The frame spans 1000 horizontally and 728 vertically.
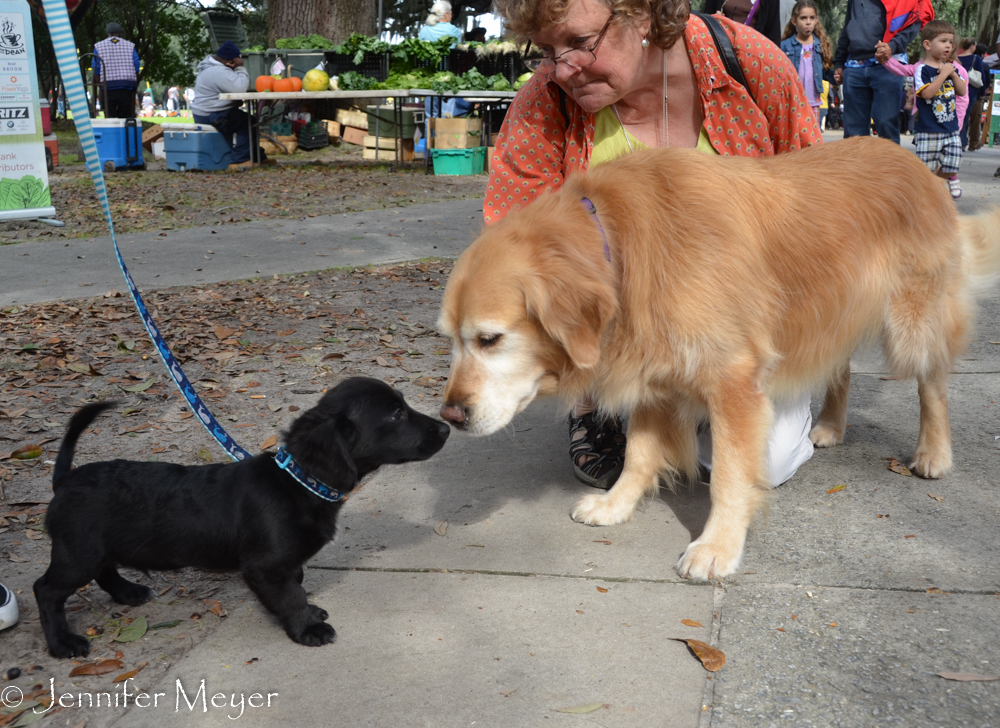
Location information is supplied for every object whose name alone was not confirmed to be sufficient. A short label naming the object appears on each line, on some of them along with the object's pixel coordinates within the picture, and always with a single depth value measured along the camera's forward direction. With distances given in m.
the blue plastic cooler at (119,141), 14.83
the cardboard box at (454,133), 13.96
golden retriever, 2.84
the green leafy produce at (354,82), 15.09
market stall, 13.93
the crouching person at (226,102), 14.82
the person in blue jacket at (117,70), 17.64
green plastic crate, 13.89
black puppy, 2.54
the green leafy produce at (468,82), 13.93
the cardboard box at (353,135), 18.39
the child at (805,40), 11.29
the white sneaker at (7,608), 2.58
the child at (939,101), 10.94
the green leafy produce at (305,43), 16.66
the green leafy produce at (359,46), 15.73
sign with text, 8.88
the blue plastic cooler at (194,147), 14.94
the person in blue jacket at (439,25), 16.27
